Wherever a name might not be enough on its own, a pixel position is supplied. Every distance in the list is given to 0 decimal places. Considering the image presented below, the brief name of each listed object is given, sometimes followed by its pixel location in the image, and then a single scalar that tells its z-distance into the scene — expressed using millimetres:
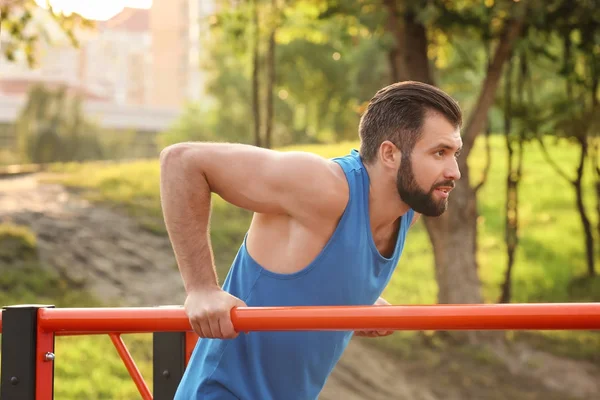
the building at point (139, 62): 148526
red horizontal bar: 3187
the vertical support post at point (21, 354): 3902
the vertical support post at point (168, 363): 4645
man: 3717
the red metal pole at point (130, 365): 4326
